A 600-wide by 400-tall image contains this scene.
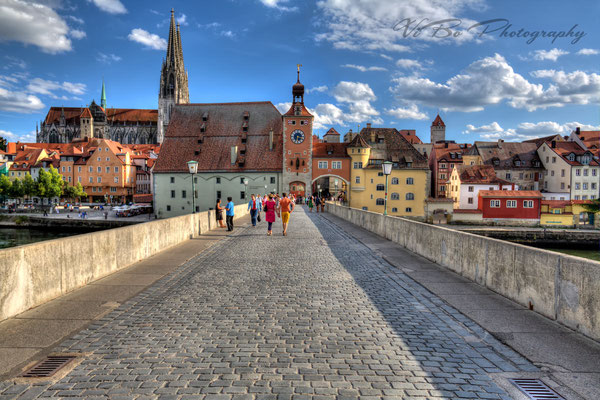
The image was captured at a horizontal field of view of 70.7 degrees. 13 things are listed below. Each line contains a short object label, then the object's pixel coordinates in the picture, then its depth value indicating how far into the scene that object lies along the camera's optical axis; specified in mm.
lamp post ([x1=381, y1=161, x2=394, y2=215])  19056
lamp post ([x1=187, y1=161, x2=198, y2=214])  19653
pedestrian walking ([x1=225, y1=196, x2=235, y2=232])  20078
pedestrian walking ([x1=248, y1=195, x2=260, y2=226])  22719
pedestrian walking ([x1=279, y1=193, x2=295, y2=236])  18047
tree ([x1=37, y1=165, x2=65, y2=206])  78875
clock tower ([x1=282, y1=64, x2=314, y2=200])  66812
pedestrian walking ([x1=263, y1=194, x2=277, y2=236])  18250
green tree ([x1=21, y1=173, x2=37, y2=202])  80062
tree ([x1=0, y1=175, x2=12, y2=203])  82625
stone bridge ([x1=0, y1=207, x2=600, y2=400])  3967
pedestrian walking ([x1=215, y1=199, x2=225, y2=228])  21634
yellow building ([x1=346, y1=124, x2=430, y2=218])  68500
